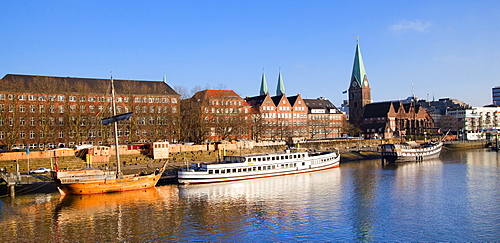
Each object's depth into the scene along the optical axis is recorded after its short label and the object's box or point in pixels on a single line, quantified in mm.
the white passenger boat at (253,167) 62594
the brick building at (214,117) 102438
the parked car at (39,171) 61750
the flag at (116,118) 59594
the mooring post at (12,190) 53000
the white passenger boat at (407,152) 96188
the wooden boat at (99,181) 53250
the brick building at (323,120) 147000
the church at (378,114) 170250
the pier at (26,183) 53719
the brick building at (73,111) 87500
